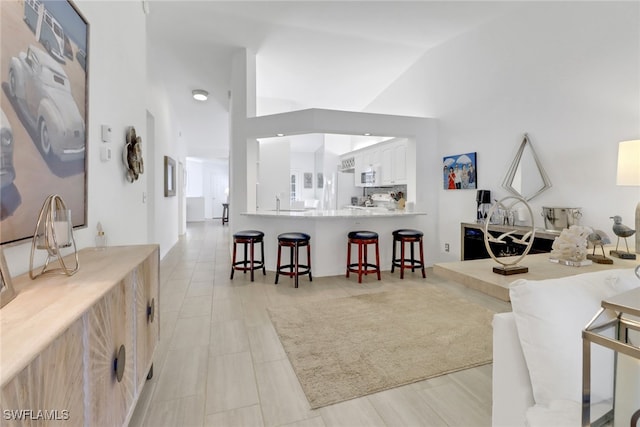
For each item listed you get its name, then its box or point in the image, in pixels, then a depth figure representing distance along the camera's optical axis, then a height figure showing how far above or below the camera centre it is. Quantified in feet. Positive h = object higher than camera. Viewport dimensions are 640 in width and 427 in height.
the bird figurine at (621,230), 6.98 -0.42
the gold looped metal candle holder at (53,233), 3.99 -0.37
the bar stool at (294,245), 12.64 -1.56
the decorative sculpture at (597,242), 6.29 -0.67
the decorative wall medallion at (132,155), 8.12 +1.44
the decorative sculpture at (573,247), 5.79 -0.69
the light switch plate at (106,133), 6.69 +1.65
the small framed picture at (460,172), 14.02 +1.87
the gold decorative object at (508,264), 5.18 -0.95
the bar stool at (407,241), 13.85 -1.44
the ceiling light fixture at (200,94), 19.59 +7.49
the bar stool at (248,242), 13.16 -1.52
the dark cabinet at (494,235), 10.18 -1.18
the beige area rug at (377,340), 6.35 -3.46
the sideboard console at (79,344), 2.16 -1.28
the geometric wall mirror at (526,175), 11.18 +1.40
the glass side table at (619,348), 2.60 -1.21
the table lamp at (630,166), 7.31 +1.15
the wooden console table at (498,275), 4.75 -1.09
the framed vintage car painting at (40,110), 3.61 +1.37
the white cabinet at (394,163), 17.56 +2.88
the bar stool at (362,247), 13.32 -1.70
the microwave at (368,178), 21.24 +2.32
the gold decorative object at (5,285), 3.04 -0.82
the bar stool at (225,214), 38.36 -0.78
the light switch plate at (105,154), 6.68 +1.19
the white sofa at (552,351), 3.22 -1.61
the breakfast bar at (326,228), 14.08 -0.92
